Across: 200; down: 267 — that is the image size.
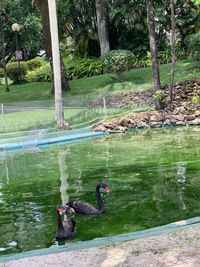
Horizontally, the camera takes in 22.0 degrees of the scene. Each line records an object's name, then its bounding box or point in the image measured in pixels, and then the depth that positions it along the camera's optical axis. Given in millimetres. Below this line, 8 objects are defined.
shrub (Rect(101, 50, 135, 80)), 26047
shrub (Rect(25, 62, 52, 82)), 33844
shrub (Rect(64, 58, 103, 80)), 31844
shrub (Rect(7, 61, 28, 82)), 38416
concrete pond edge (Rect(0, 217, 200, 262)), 5805
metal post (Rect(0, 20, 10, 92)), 32441
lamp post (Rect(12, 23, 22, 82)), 33781
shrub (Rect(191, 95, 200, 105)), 20212
